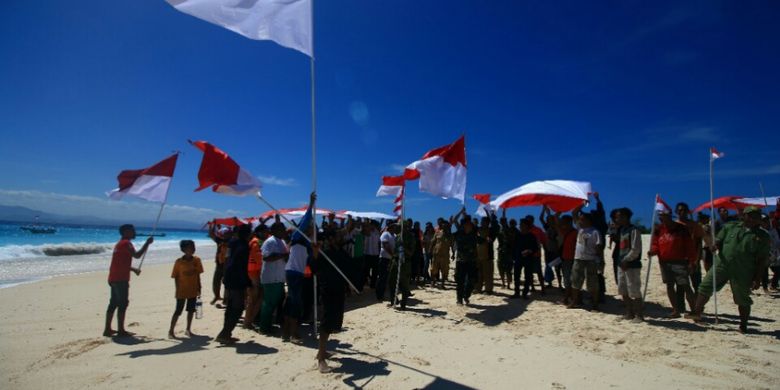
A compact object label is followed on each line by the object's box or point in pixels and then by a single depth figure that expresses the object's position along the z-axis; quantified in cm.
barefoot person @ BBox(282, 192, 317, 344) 623
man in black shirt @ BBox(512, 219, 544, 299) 916
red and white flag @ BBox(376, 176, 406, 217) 1007
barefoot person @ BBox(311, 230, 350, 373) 508
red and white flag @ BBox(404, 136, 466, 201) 836
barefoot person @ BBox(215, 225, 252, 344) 625
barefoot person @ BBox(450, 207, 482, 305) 865
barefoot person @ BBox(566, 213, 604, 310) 782
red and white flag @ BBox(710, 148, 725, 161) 791
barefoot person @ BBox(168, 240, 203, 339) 670
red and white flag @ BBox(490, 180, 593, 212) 852
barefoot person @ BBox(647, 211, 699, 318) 696
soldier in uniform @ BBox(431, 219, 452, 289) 1148
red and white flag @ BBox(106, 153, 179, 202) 732
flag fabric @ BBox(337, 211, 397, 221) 1528
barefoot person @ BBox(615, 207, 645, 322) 704
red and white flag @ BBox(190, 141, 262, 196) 600
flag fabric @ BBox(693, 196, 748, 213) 1126
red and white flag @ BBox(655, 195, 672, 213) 785
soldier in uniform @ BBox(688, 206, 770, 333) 627
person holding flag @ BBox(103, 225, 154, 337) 667
